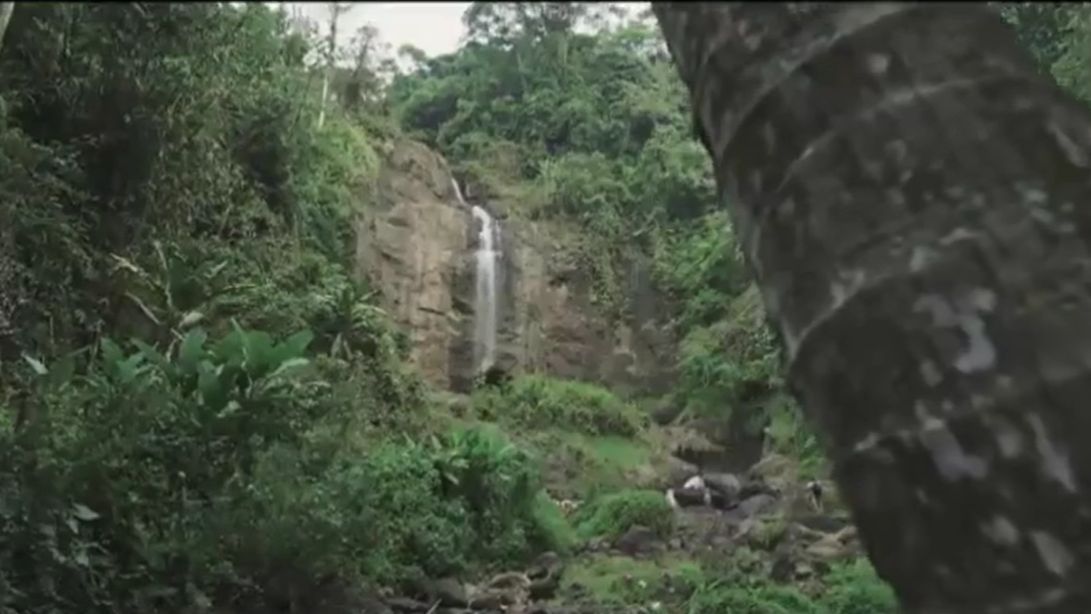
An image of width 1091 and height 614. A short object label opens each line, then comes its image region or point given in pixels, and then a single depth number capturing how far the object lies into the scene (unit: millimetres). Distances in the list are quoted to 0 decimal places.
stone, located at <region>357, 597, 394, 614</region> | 6368
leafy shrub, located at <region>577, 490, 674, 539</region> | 10453
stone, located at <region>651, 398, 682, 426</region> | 17000
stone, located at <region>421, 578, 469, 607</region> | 7288
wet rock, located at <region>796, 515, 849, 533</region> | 9680
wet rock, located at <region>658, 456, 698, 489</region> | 13695
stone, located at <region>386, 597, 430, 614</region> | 6841
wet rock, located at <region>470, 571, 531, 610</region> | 7461
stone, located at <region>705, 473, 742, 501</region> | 12461
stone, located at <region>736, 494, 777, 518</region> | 11430
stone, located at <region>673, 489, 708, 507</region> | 12352
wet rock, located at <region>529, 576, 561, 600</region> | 7988
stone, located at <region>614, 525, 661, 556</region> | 9610
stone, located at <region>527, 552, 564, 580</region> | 8539
